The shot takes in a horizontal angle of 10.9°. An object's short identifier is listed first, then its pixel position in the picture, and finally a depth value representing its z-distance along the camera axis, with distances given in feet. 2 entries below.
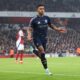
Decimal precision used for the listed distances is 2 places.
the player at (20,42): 71.46
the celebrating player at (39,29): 40.06
